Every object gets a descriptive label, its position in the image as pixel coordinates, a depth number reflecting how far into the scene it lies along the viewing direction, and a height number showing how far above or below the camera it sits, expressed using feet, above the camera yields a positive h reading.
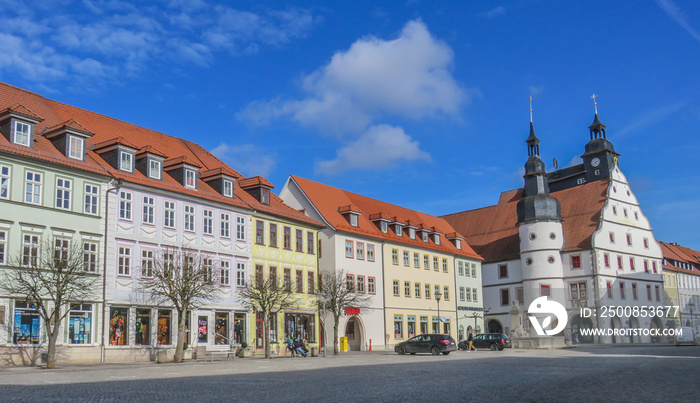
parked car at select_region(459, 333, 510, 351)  168.96 -8.39
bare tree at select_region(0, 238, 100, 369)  95.45 +5.20
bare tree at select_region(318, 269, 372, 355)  152.25 +3.23
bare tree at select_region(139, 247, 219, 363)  114.01 +5.50
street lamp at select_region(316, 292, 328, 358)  138.47 +1.98
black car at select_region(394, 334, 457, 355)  140.87 -7.31
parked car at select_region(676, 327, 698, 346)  194.29 -9.36
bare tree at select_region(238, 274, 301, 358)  132.98 +2.69
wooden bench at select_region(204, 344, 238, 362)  127.73 -6.82
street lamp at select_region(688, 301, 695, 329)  309.81 -4.66
